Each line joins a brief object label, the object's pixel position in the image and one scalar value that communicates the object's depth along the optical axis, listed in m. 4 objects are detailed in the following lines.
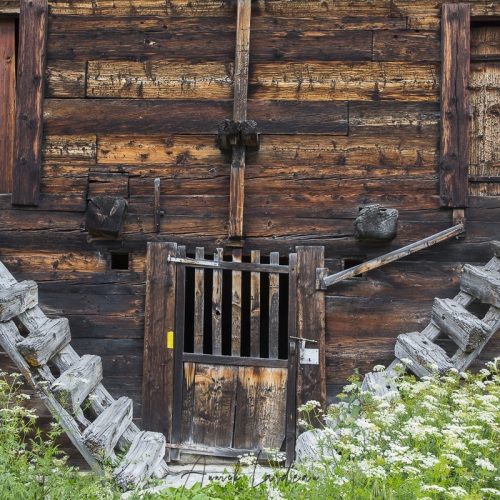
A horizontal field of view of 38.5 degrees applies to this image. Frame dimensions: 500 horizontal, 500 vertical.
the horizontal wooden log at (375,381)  5.92
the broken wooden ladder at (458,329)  6.10
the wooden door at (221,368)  6.91
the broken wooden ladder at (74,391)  5.71
